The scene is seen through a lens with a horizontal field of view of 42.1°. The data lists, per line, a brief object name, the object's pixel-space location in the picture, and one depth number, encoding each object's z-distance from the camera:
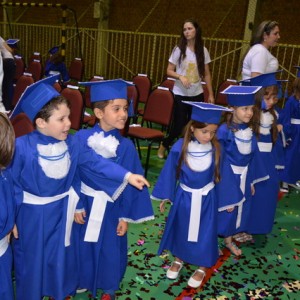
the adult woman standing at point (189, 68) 4.50
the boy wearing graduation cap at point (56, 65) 7.22
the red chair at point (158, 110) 4.67
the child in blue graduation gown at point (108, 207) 2.23
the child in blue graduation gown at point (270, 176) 3.21
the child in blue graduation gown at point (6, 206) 1.62
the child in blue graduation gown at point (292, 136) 4.22
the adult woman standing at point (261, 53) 3.78
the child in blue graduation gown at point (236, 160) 2.79
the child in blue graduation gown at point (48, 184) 1.96
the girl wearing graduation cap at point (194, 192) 2.56
